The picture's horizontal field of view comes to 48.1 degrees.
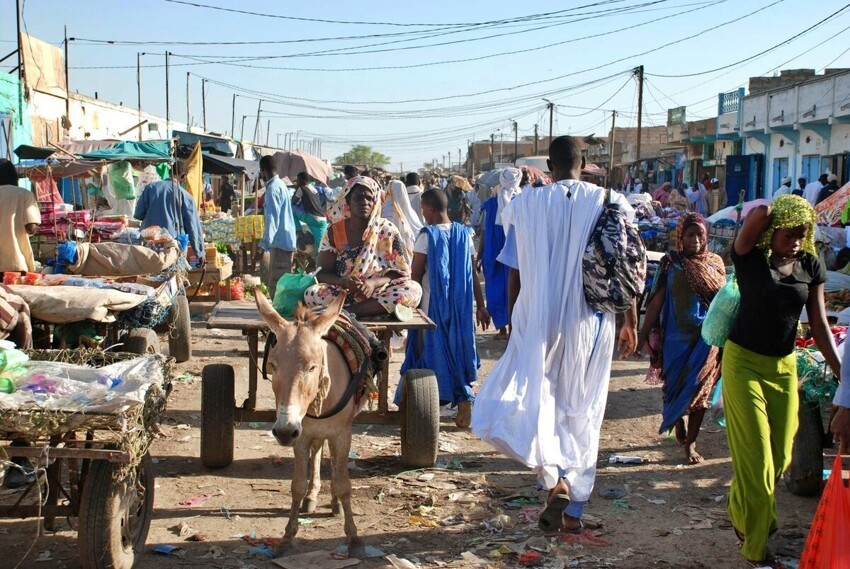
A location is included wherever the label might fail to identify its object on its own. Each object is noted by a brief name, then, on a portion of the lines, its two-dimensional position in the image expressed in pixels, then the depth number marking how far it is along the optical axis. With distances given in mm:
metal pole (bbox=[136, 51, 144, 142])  47978
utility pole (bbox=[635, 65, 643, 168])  39750
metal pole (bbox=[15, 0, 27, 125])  21984
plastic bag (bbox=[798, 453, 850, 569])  3988
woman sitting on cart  6777
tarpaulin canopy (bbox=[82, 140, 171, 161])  12773
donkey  4410
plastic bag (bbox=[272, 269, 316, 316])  6703
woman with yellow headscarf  4883
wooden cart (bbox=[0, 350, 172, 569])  4230
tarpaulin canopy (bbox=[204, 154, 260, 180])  19438
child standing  8164
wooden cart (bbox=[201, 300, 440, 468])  6480
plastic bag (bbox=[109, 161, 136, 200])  17906
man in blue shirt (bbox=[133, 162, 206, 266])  11805
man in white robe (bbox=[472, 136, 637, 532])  5344
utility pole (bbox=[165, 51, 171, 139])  41031
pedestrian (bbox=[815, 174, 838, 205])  21331
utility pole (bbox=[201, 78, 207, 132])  67188
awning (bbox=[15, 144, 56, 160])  16078
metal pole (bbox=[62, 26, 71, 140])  25359
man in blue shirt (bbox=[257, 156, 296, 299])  14141
